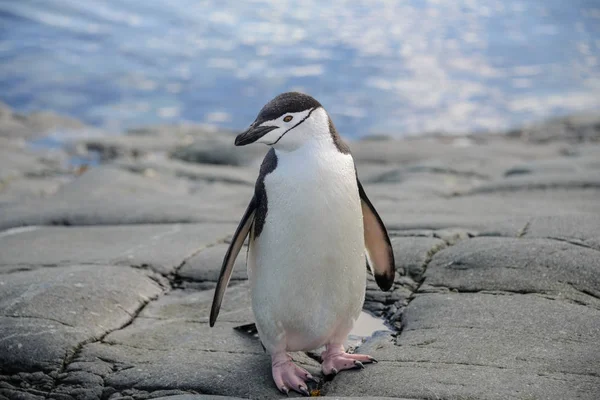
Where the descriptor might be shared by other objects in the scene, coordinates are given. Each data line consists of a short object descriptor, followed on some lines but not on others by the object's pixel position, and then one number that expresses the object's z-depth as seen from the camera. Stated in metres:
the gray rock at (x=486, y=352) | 2.62
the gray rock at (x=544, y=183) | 5.68
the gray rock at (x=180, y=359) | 2.88
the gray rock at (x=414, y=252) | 3.87
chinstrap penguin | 2.80
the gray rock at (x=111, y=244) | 4.28
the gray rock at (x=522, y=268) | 3.46
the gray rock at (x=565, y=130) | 9.97
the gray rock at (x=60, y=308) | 3.16
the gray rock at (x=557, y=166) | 6.37
